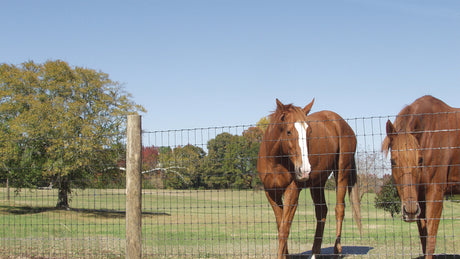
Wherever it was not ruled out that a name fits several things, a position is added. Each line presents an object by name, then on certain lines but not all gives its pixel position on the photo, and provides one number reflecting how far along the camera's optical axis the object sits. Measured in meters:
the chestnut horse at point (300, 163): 5.66
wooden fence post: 5.29
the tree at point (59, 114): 17.67
